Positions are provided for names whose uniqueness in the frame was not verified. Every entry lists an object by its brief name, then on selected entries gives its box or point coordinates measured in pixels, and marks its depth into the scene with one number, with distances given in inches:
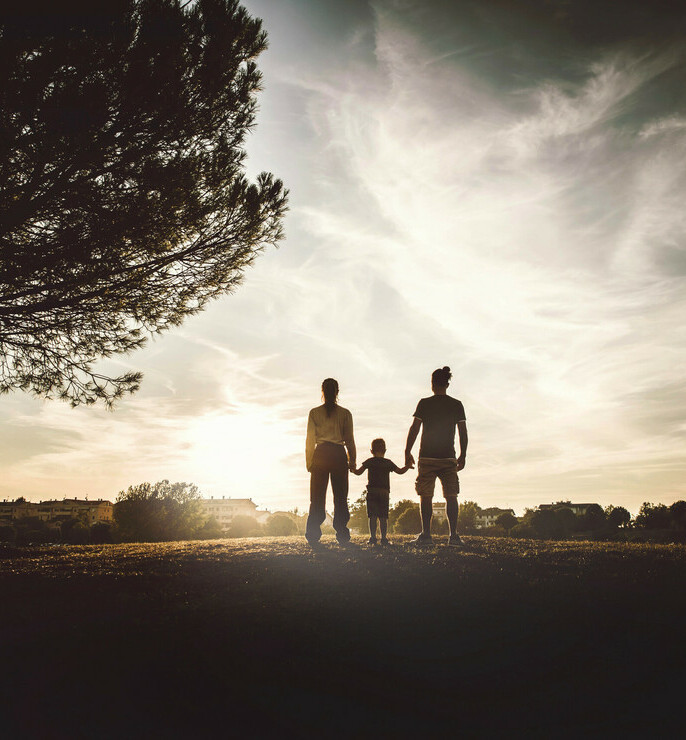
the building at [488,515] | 6747.5
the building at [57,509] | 5629.9
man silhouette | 319.3
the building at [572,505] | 4605.3
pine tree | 314.8
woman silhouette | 319.6
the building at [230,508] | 7091.5
